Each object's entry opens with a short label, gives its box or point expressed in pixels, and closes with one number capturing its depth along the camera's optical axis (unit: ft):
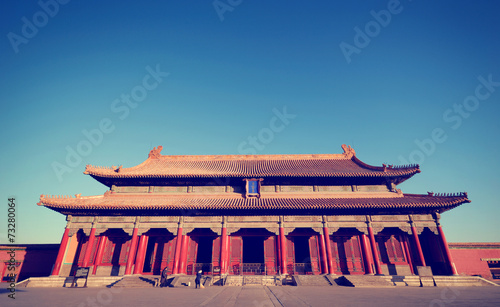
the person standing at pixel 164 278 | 41.98
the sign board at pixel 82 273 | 39.83
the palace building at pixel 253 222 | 50.78
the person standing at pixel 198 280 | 37.74
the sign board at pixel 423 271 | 49.67
